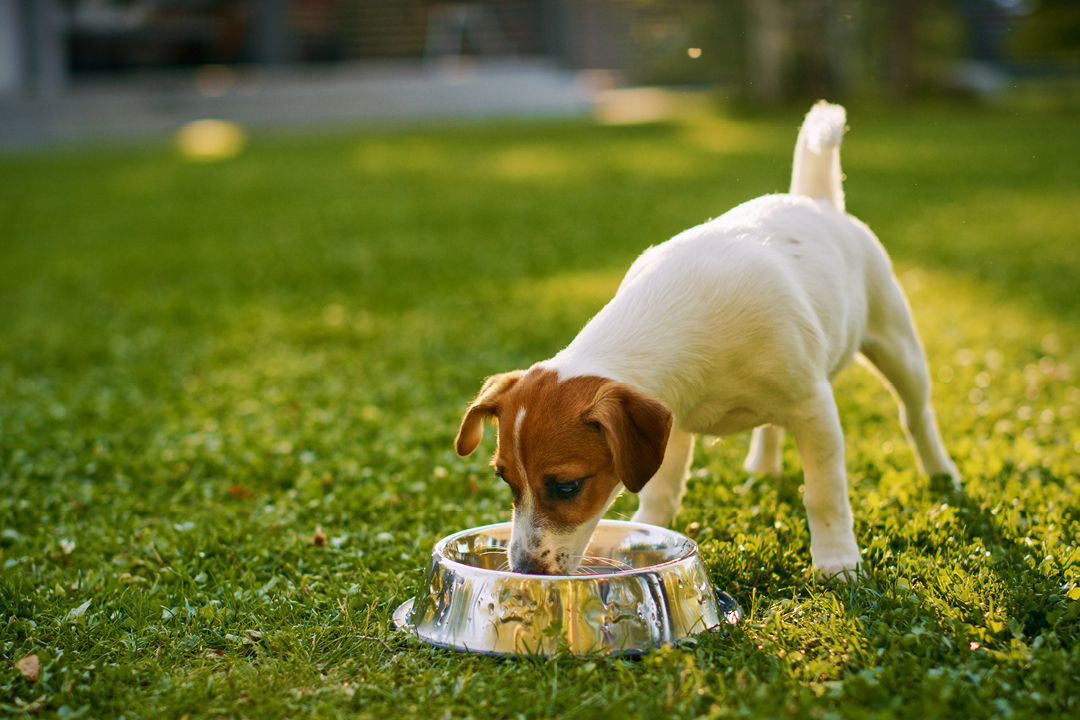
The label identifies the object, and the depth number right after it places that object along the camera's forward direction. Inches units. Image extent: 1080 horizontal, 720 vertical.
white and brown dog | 130.1
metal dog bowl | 128.2
